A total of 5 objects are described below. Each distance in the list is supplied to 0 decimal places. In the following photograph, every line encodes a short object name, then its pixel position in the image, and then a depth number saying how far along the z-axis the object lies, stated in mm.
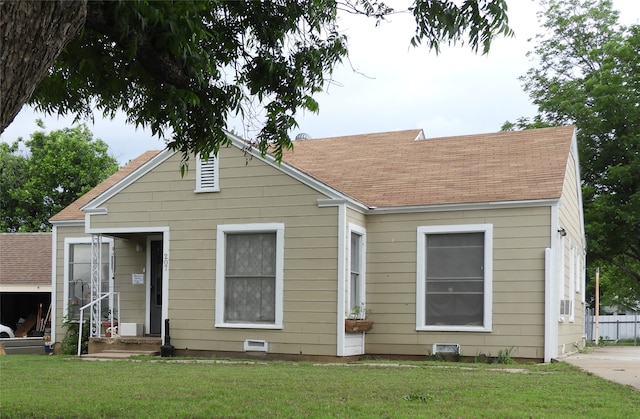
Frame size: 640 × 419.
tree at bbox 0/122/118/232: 36062
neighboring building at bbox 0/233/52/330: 24125
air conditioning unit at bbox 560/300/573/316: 15170
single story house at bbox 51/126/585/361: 13883
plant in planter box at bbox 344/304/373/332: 13930
